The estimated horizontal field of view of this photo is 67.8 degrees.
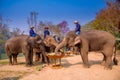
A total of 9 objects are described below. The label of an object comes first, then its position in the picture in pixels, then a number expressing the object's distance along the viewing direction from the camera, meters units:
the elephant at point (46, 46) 6.77
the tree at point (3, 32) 13.78
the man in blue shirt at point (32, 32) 6.72
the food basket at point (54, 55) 5.58
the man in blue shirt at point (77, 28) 5.87
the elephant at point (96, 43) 5.75
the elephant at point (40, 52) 6.80
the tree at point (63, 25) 16.79
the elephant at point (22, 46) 6.63
